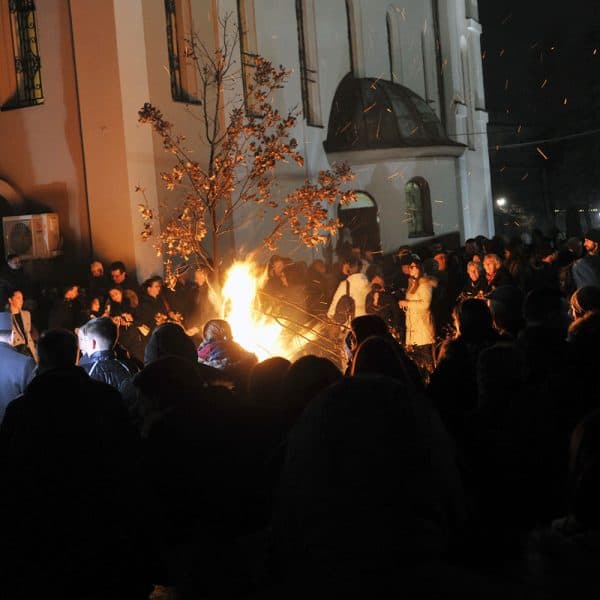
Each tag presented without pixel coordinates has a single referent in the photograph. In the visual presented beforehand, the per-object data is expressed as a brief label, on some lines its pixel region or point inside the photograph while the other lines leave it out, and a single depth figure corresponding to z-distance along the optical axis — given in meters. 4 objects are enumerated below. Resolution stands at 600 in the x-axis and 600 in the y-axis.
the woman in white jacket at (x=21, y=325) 11.96
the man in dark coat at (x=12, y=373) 7.88
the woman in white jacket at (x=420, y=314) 13.35
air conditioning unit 17.61
